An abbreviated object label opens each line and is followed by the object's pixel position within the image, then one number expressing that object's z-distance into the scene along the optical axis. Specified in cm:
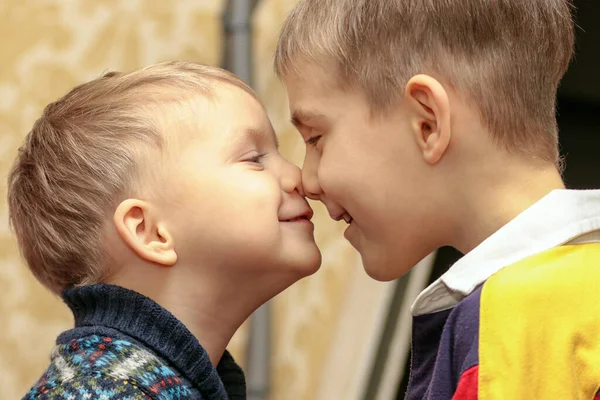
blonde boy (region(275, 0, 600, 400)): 95
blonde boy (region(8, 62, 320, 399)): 104
